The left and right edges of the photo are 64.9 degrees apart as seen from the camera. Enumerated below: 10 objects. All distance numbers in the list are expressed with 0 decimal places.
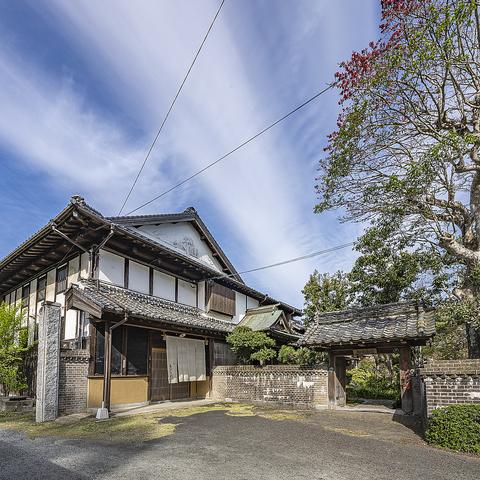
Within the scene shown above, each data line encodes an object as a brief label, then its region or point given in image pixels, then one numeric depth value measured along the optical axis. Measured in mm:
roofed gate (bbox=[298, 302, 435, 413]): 12289
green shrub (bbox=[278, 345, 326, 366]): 16975
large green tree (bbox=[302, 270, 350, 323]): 22922
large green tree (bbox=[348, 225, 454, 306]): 13344
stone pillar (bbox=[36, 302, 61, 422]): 10688
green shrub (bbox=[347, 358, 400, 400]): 18391
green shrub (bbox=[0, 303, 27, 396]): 14188
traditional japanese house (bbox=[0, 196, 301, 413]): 12523
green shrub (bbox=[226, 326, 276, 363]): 16750
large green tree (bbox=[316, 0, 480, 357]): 8055
